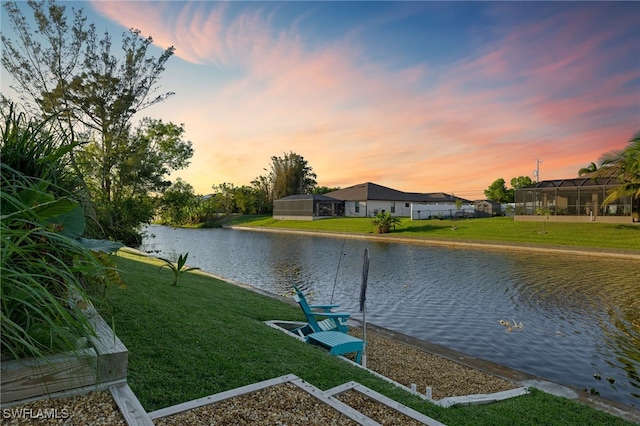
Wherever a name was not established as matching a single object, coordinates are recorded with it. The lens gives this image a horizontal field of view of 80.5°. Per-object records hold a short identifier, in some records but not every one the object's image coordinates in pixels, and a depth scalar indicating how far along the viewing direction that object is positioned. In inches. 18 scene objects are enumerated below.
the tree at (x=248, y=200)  2471.7
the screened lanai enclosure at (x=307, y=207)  2026.7
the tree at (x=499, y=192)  2831.2
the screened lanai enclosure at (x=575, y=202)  1144.1
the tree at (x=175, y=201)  780.0
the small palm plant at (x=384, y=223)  1283.2
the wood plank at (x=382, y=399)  103.3
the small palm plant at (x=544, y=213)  1235.9
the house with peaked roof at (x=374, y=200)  2078.0
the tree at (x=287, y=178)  2861.7
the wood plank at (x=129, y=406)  79.6
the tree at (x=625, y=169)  964.6
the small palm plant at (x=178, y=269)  312.9
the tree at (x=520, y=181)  3112.9
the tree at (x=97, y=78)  658.8
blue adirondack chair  226.5
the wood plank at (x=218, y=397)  97.0
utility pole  2028.9
